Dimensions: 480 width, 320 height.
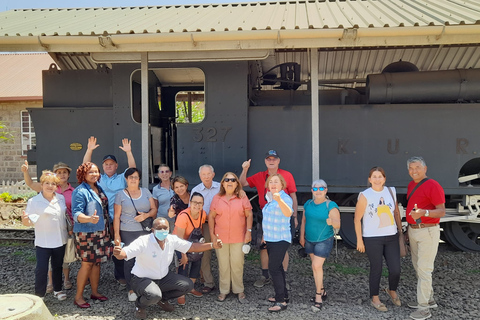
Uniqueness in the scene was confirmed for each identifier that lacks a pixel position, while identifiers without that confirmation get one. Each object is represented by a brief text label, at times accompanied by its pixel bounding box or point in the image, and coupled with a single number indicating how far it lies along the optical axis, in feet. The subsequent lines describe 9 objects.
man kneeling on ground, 13.28
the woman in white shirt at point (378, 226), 13.97
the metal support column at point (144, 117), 18.12
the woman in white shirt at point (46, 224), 14.19
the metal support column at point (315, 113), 17.26
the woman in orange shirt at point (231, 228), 14.75
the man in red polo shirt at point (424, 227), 13.73
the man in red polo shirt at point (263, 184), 15.49
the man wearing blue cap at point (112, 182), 16.01
